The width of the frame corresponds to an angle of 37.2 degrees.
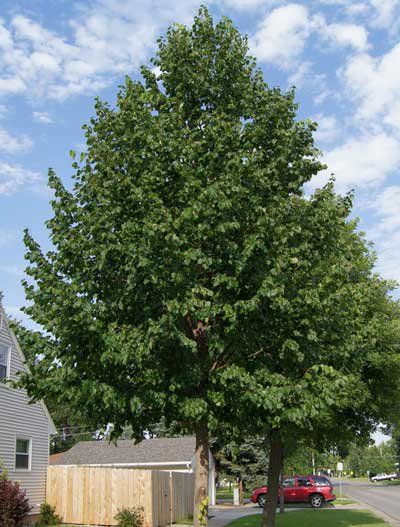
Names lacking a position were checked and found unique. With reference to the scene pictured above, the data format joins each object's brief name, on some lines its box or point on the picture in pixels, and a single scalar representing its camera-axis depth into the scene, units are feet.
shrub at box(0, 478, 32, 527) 62.23
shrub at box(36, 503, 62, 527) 74.64
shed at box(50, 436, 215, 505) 113.50
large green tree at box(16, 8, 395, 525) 33.19
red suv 119.24
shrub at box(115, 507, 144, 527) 69.62
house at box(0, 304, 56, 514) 71.41
